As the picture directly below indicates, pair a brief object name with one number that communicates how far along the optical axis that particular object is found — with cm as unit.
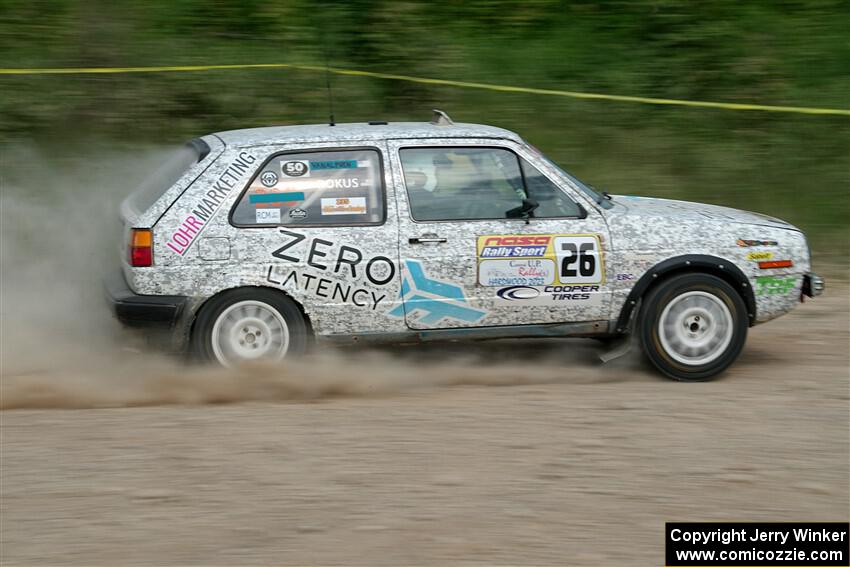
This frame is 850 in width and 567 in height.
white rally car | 1298
